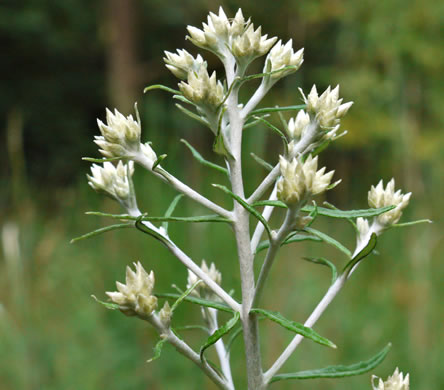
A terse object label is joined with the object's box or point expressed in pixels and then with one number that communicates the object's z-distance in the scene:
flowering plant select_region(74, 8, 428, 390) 0.31
